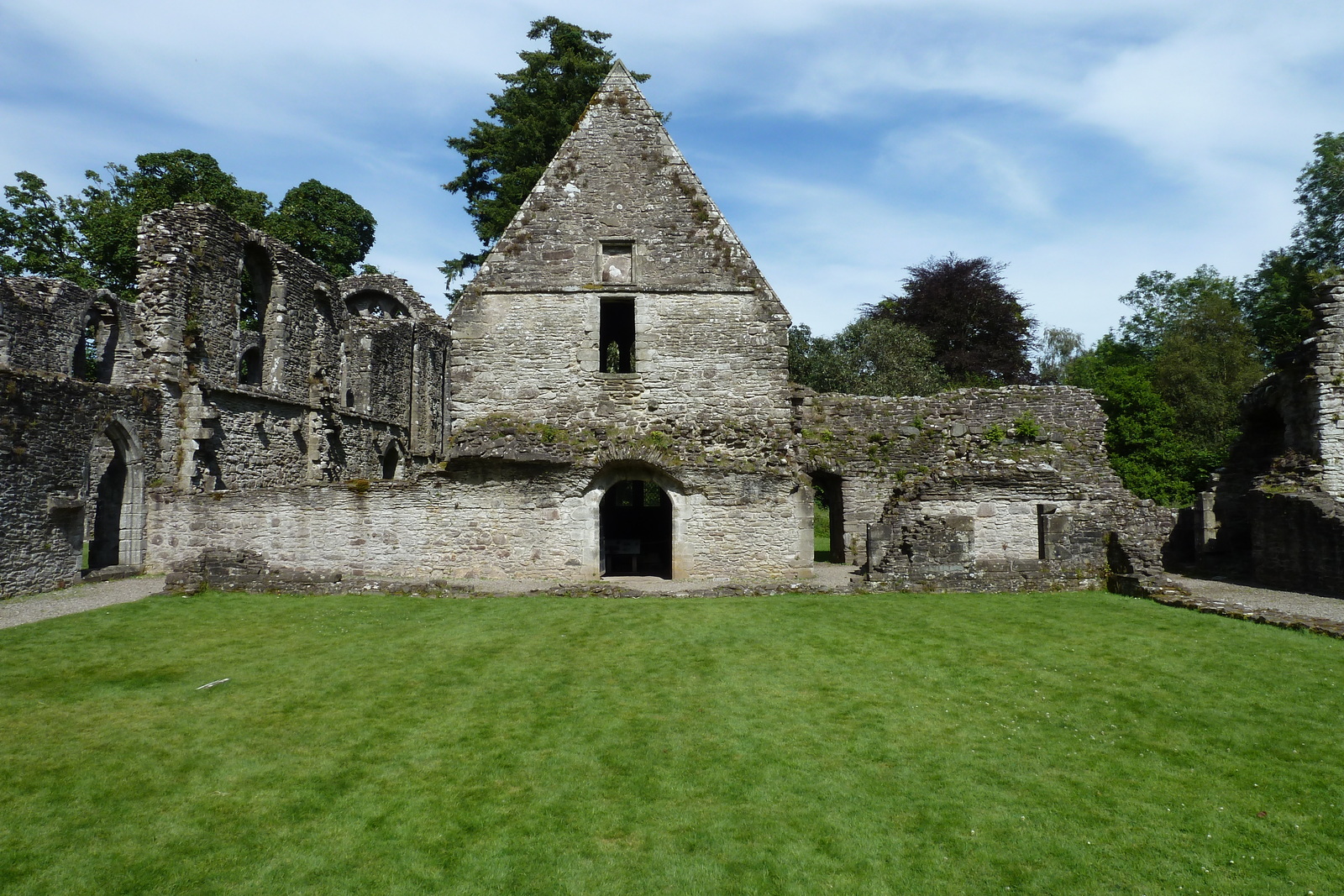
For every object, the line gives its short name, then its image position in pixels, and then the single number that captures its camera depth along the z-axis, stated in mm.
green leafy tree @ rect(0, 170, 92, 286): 30375
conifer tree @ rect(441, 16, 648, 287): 29953
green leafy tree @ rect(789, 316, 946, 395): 32031
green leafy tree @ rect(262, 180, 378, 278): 33531
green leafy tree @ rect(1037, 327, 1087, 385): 56219
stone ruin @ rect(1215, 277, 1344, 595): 13039
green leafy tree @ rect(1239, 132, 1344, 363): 32531
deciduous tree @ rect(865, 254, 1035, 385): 35469
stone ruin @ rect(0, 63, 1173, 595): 13391
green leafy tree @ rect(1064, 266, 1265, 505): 32219
